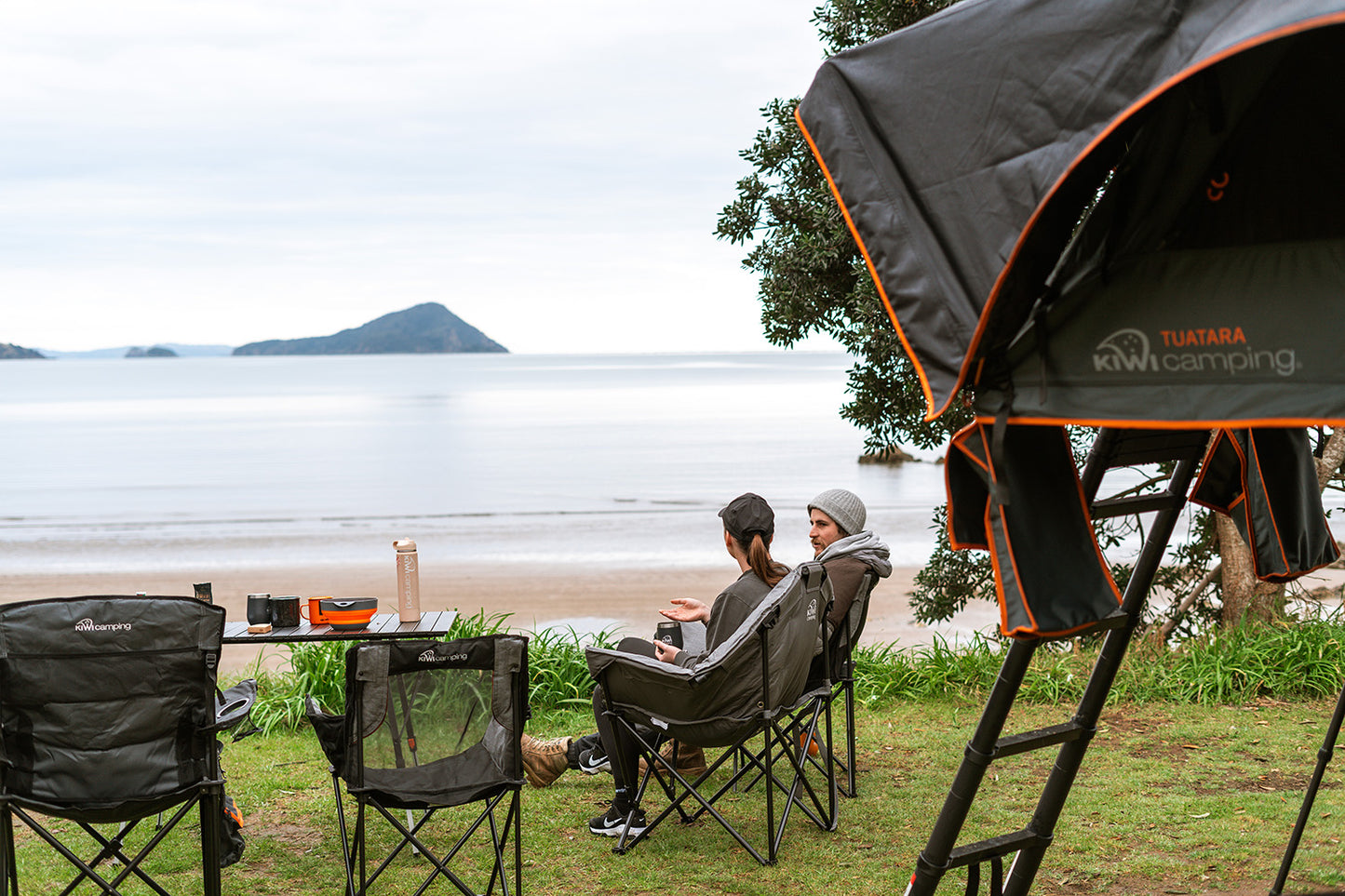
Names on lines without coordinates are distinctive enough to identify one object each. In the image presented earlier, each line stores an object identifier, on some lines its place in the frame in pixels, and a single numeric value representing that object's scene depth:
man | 4.81
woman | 4.39
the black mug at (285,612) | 4.71
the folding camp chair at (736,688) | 4.04
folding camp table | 4.50
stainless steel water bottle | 4.76
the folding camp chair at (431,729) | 3.55
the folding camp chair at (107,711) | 3.38
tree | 6.99
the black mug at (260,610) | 4.64
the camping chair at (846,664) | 4.69
